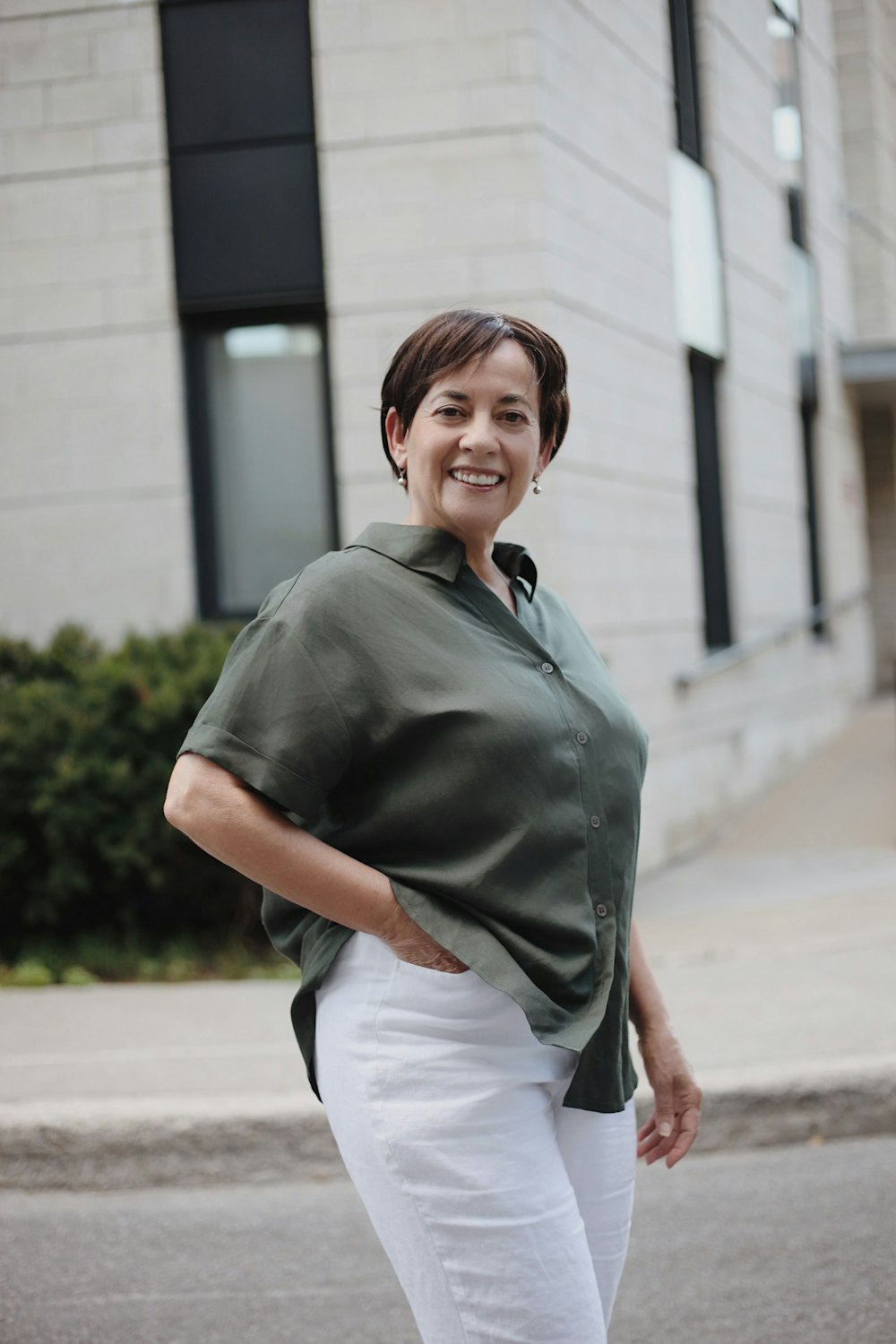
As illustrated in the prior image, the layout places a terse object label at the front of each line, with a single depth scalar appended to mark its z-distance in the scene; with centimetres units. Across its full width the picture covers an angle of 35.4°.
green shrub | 675
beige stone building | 813
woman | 180
